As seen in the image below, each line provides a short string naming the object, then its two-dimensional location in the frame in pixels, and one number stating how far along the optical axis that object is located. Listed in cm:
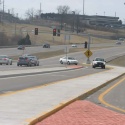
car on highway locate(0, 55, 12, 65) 6088
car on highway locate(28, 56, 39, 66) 6047
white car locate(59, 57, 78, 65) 7169
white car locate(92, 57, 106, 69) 6262
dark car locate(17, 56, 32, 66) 5869
